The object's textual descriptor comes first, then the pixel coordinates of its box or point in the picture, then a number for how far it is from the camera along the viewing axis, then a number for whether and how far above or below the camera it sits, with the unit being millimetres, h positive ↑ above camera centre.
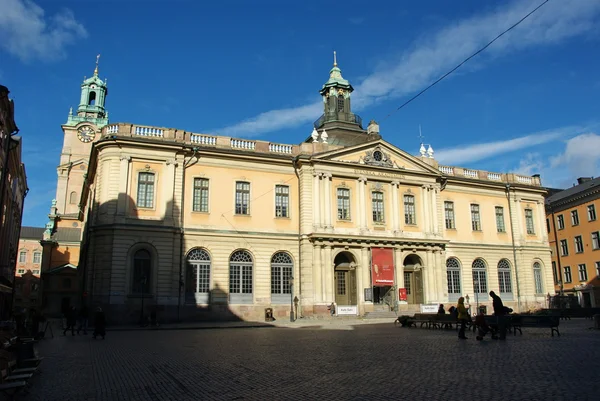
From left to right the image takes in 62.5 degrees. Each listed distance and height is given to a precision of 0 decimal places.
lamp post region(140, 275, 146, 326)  29544 +1125
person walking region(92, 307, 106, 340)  21375 -880
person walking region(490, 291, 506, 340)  17875 -518
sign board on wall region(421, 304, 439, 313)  36156 -532
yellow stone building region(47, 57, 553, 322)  31641 +5247
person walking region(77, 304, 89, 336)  24781 -622
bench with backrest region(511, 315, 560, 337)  18953 -831
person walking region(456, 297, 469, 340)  18266 -590
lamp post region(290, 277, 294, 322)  34219 +511
